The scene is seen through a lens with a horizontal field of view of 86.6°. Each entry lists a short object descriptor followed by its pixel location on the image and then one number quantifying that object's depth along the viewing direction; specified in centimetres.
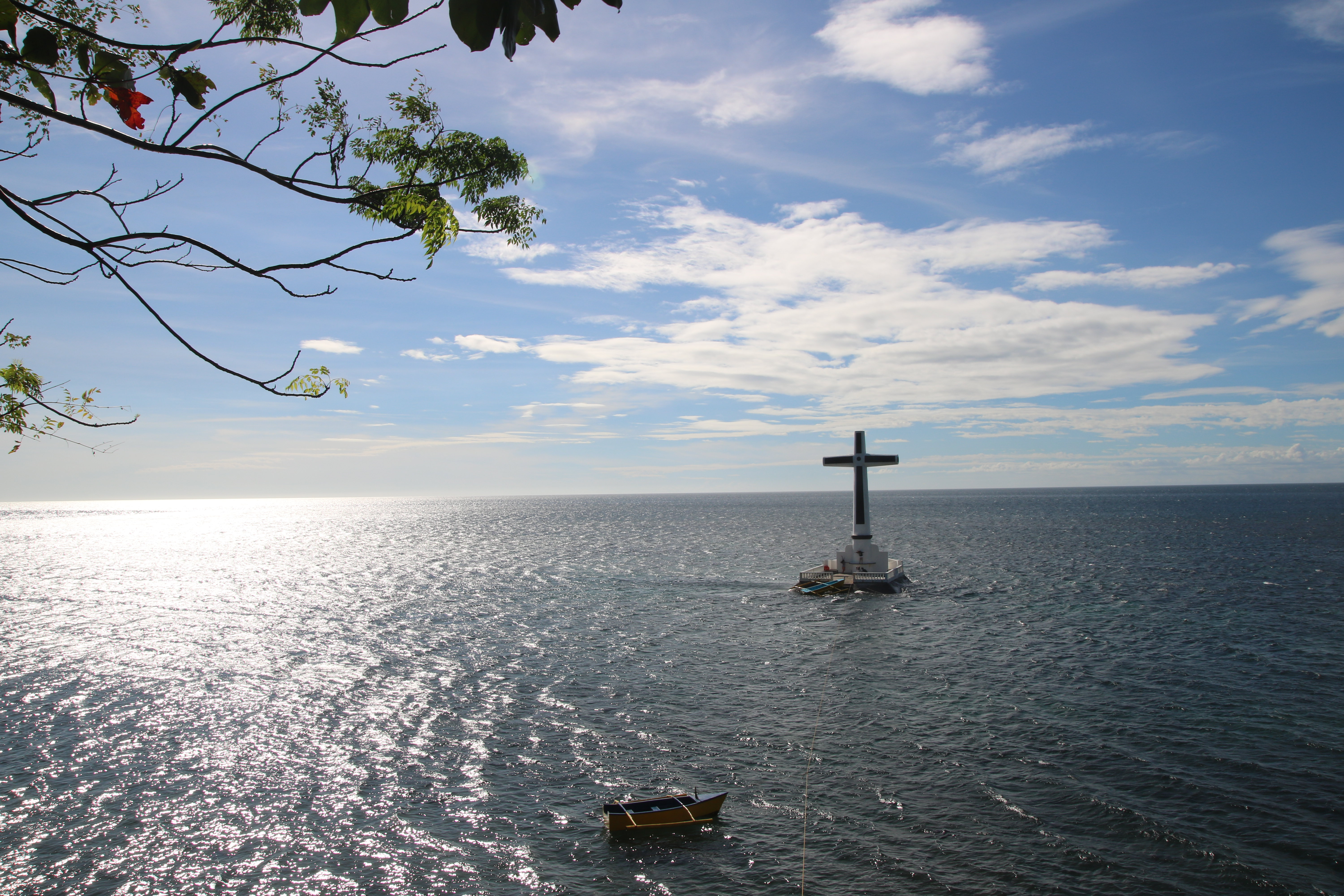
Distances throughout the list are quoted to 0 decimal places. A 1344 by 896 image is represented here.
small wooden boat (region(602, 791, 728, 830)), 2111
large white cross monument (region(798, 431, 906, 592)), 6331
